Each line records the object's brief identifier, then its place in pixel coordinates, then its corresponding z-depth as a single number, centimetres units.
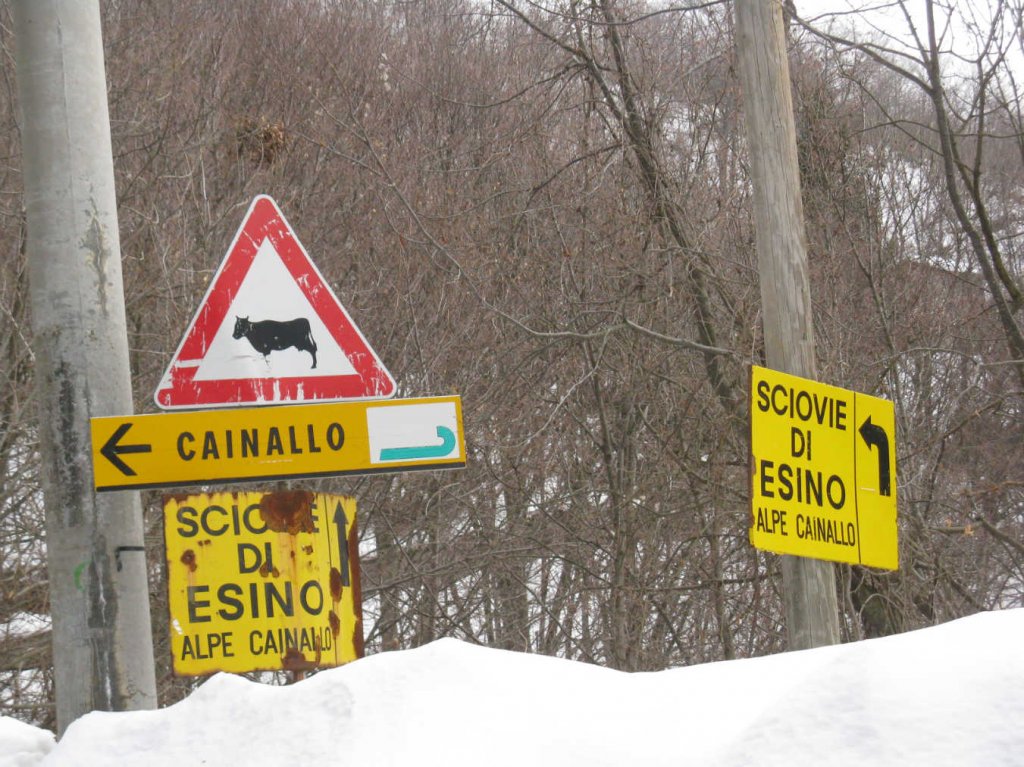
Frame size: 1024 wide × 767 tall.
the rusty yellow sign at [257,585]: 659
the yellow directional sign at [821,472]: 887
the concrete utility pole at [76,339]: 607
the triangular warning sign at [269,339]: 666
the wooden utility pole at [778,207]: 1055
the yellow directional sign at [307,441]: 651
